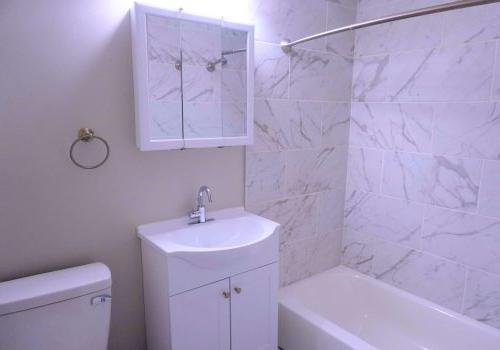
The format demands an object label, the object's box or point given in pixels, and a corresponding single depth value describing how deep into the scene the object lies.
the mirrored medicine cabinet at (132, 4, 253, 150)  1.48
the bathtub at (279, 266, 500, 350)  1.84
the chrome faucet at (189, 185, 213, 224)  1.74
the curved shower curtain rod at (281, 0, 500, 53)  1.30
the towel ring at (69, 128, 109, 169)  1.39
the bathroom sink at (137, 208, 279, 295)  1.40
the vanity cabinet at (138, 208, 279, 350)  1.42
